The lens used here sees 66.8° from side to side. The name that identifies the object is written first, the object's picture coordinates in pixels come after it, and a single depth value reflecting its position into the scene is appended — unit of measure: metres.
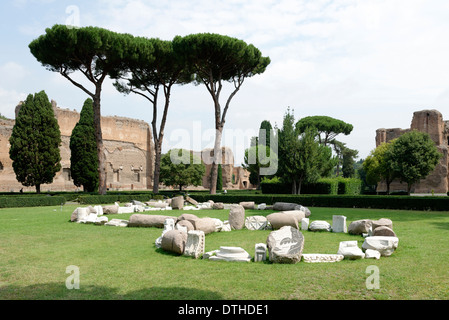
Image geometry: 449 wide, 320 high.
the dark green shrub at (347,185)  26.42
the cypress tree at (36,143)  25.11
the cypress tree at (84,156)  27.47
